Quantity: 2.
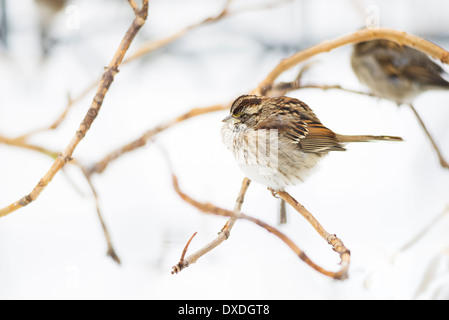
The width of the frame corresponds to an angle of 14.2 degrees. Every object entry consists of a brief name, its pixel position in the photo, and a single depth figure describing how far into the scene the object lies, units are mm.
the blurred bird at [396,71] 1482
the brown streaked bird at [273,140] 1444
